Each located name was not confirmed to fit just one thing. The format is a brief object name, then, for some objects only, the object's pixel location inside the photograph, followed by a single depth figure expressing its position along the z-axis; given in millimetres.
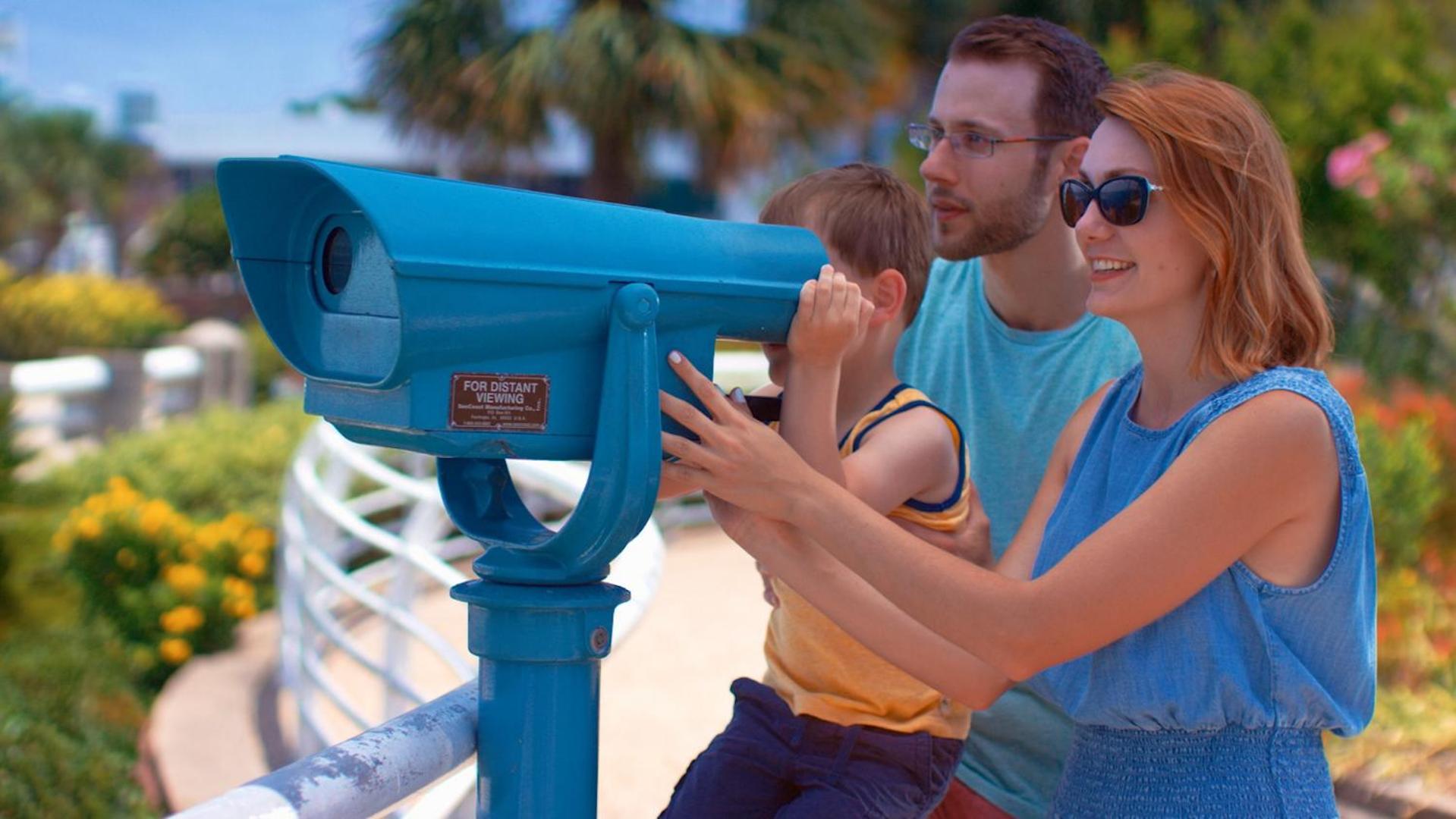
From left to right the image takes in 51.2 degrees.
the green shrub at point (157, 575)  5160
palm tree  12836
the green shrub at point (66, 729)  3094
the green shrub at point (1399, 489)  4645
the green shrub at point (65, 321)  13062
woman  1356
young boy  1642
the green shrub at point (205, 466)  6289
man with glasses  2025
